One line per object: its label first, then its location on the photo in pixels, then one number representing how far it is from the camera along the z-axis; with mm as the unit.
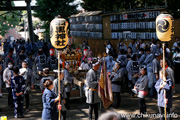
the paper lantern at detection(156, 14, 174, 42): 8562
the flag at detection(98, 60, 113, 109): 8906
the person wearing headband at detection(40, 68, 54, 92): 9572
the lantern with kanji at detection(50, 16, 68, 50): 8609
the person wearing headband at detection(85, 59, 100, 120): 8836
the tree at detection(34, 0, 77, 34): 32531
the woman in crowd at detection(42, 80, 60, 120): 7164
